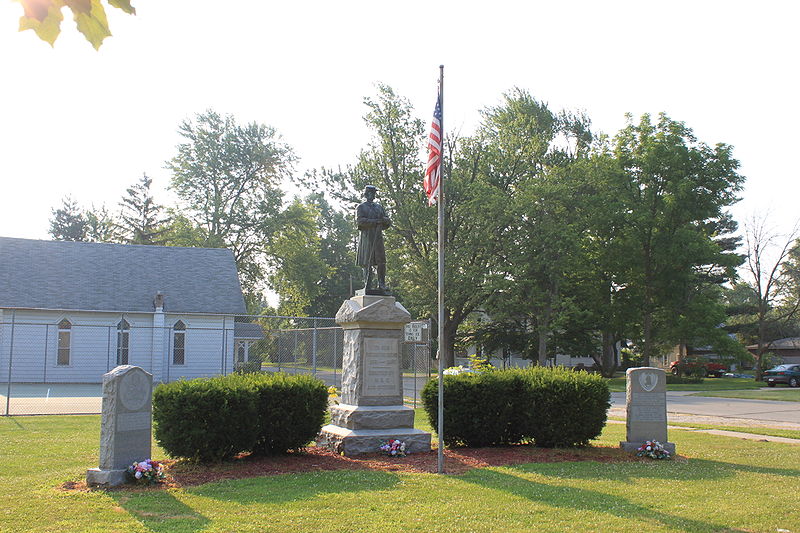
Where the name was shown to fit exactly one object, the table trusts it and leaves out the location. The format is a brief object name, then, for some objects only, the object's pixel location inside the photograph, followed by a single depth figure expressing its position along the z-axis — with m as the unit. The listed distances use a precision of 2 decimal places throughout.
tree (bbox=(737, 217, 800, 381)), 39.81
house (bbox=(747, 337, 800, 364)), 63.75
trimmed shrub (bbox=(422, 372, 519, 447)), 11.80
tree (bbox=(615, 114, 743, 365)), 37.75
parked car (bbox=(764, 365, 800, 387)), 38.59
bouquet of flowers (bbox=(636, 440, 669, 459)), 11.15
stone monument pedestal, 11.53
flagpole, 9.64
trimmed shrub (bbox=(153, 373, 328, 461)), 9.71
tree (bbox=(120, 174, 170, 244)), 62.84
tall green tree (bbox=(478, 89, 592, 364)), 35.12
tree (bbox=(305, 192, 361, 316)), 73.94
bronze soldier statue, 12.59
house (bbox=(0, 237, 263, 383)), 31.81
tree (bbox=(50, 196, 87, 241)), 76.81
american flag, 10.27
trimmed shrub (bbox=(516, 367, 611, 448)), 11.71
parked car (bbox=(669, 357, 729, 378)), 42.09
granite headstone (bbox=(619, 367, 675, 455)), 11.71
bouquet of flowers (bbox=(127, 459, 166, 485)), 8.63
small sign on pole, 22.37
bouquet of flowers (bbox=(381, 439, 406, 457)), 10.99
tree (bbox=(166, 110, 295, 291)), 50.53
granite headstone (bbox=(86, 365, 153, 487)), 8.74
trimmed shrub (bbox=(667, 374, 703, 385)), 39.95
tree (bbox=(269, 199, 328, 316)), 49.16
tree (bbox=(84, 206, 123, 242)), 61.62
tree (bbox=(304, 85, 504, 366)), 35.34
